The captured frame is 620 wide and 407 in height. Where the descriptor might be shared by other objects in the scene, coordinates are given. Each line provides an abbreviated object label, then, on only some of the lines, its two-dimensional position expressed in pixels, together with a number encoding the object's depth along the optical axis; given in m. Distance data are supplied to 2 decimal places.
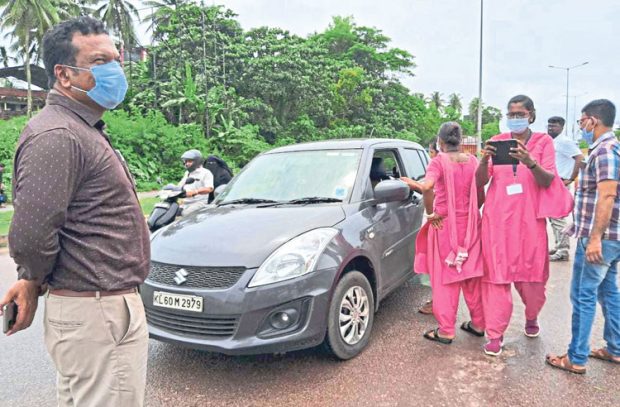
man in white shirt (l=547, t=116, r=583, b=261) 5.83
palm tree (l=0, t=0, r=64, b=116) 23.42
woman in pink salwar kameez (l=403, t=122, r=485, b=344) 3.51
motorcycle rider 5.92
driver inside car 4.18
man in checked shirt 2.86
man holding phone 1.54
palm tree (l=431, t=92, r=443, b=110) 79.56
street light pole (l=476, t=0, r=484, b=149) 20.86
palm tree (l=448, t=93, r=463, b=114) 86.31
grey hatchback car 2.81
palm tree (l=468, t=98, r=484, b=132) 84.81
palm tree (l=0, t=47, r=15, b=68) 33.94
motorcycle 5.30
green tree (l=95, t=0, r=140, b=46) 31.92
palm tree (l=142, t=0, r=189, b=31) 31.64
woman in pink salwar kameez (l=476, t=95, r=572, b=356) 3.31
